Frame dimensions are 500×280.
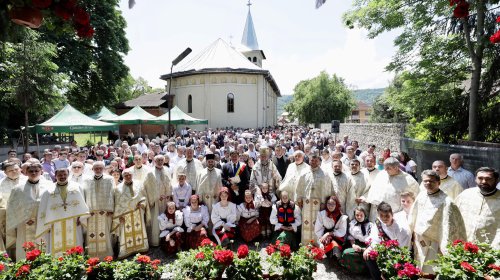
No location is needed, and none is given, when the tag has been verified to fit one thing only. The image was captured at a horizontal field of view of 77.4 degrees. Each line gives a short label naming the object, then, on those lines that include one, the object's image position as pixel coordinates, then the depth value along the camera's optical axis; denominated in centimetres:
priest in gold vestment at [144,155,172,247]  668
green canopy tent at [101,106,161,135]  1867
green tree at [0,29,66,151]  1283
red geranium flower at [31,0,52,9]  160
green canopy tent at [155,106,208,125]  1980
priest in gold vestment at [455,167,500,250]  399
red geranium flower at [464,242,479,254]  335
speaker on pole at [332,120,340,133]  1671
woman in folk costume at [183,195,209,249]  624
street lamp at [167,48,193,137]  1303
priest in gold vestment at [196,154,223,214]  706
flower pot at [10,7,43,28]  162
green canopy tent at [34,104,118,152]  1355
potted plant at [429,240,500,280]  310
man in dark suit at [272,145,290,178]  864
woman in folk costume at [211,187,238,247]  646
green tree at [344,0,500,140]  938
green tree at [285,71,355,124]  5147
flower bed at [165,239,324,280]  403
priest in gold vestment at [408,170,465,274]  415
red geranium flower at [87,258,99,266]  400
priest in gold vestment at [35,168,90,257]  527
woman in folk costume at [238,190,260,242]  665
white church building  3622
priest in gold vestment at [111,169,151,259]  614
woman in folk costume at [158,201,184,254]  623
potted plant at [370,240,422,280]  358
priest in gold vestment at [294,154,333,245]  623
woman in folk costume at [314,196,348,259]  566
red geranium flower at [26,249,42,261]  385
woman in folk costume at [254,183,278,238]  686
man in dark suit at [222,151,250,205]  737
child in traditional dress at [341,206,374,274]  521
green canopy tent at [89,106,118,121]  2113
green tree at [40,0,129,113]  2628
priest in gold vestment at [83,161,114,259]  593
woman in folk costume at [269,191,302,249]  631
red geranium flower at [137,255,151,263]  411
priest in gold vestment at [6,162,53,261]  514
